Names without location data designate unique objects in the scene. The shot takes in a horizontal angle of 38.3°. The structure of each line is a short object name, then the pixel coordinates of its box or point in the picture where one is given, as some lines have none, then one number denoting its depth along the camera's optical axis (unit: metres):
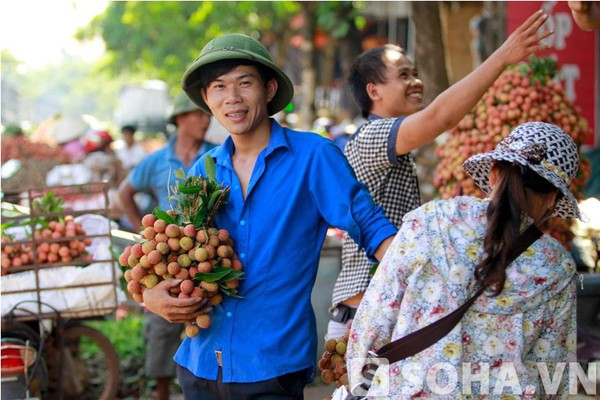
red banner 7.80
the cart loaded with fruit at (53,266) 5.19
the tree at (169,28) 20.88
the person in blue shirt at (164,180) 6.04
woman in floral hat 2.48
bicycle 5.09
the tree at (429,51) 7.09
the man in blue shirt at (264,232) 3.10
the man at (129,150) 15.11
